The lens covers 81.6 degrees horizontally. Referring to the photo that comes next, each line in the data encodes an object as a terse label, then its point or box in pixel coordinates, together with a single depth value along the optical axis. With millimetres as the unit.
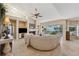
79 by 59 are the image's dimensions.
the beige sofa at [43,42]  1434
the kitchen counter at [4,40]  1179
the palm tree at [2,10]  1184
